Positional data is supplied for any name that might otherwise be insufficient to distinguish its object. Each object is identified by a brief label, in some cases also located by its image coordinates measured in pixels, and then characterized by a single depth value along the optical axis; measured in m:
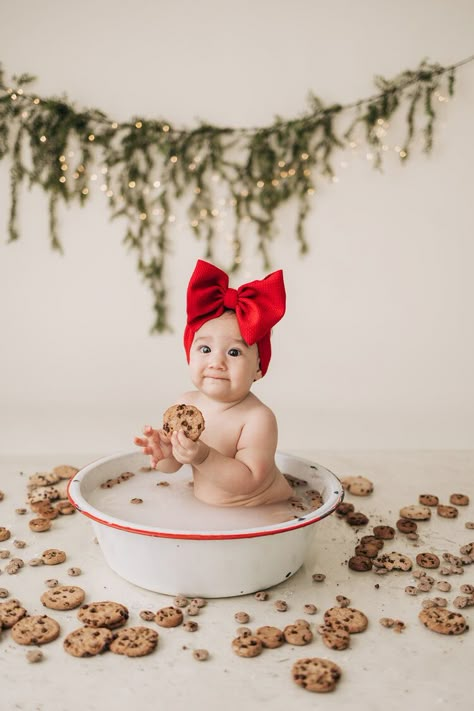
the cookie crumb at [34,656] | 1.07
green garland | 2.51
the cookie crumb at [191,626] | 1.17
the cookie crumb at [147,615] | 1.20
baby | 1.34
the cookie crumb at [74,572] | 1.37
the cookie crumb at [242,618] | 1.20
